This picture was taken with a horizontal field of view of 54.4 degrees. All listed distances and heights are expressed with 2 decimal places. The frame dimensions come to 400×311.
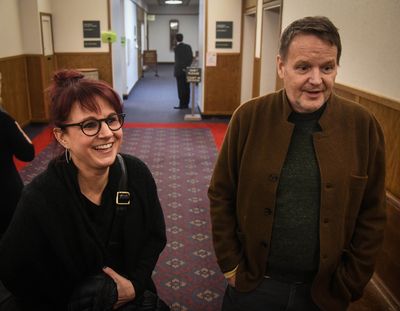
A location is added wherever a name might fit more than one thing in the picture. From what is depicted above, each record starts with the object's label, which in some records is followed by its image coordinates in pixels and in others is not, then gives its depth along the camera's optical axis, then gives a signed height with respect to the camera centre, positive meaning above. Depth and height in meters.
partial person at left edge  2.28 -0.63
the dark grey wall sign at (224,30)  7.88 +0.51
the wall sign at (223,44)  8.00 +0.23
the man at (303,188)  1.36 -0.47
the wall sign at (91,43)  8.11 +0.22
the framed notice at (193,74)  8.16 -0.38
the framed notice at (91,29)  7.99 +0.51
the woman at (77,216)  1.37 -0.57
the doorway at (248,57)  7.84 -0.02
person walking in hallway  9.01 -0.25
